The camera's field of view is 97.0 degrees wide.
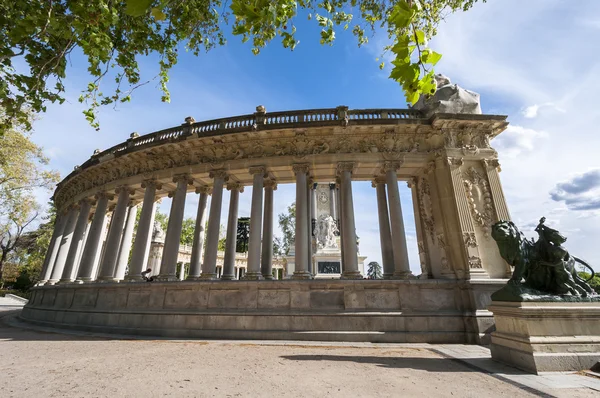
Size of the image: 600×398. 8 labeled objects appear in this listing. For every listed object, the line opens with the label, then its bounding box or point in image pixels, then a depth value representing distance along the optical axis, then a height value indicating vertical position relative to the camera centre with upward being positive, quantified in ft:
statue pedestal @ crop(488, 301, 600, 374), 21.42 -4.34
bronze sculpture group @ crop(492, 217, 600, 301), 24.43 +1.55
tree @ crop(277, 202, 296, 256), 167.86 +35.24
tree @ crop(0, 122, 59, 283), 75.61 +32.95
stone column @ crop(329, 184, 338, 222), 80.64 +24.15
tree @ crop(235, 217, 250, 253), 161.07 +28.32
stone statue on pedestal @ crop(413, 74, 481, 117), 50.44 +33.26
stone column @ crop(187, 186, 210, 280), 50.08 +9.97
